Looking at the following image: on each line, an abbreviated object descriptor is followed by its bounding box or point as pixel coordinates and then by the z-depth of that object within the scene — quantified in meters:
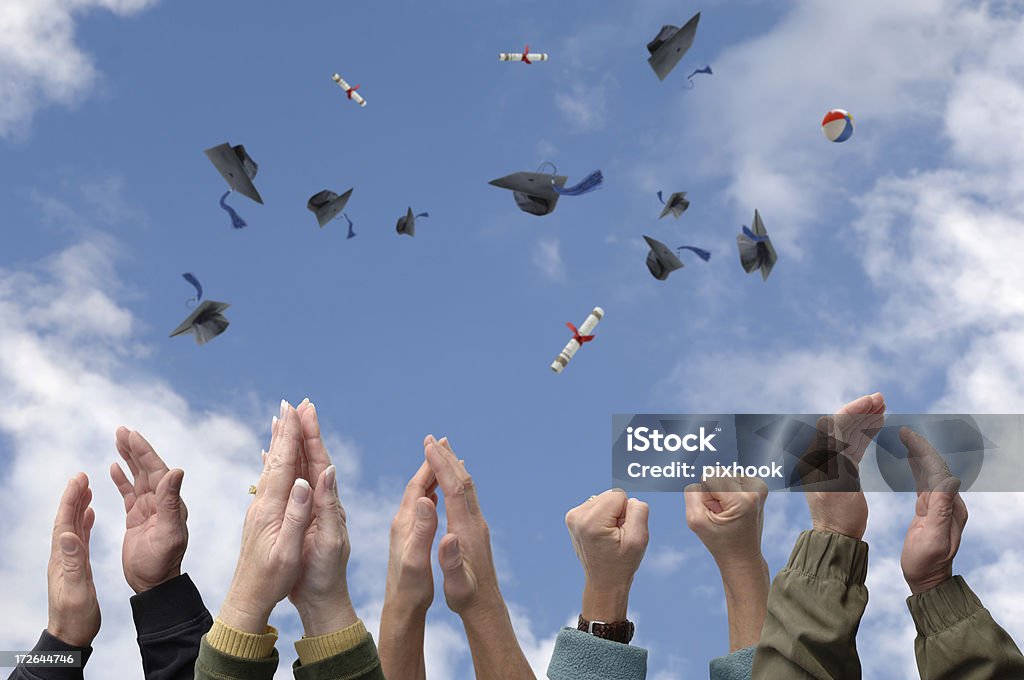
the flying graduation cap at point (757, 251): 9.05
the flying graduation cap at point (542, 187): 7.89
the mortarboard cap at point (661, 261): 8.80
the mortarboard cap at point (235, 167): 8.71
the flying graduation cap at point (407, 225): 9.62
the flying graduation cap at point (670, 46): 9.22
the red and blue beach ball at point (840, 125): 8.80
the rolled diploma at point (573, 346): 7.29
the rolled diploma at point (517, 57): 9.62
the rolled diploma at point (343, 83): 10.35
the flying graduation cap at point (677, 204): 8.95
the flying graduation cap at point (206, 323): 8.12
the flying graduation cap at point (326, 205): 9.29
